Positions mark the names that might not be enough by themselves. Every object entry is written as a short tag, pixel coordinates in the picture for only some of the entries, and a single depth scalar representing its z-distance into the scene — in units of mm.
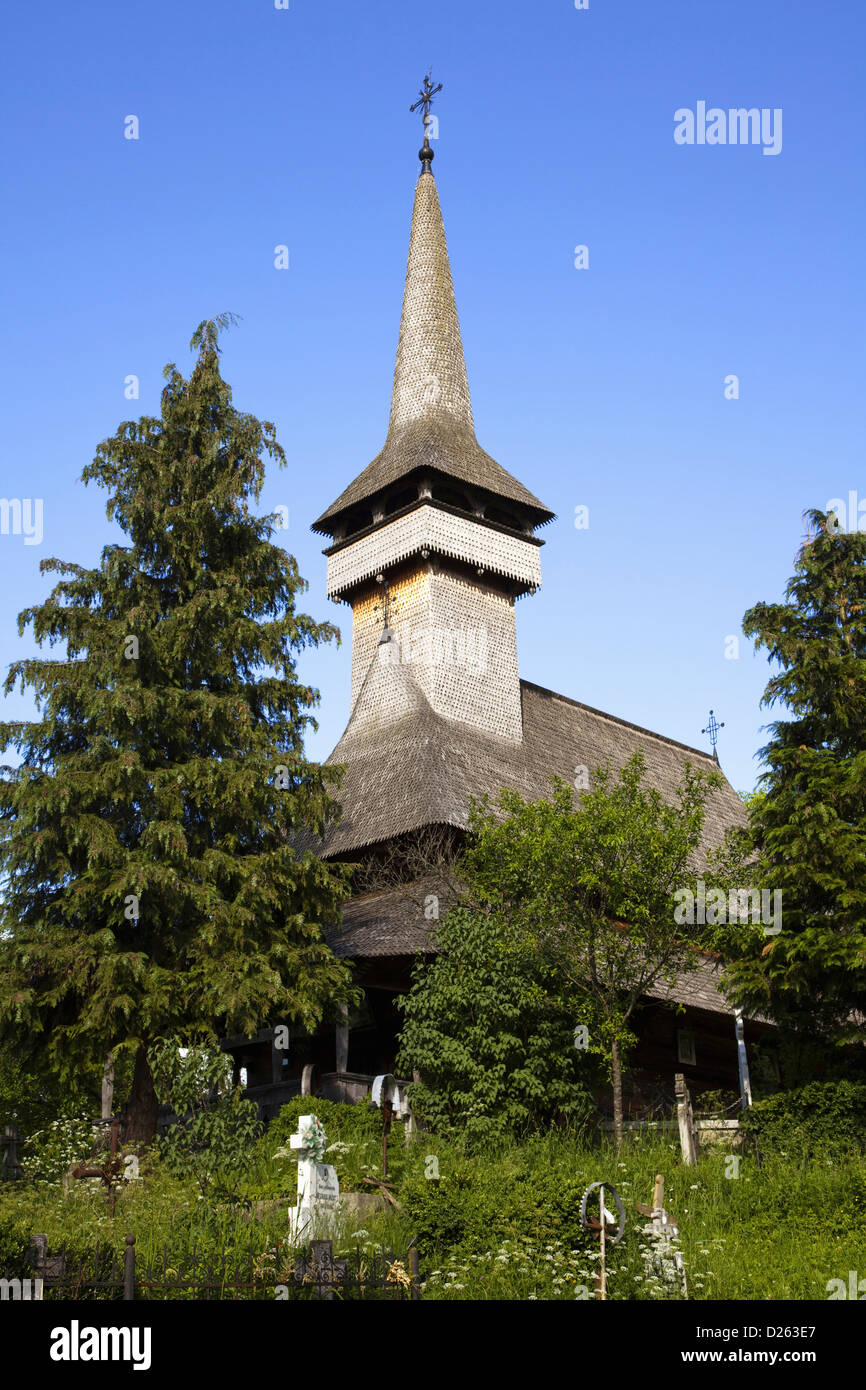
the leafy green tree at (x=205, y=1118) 15758
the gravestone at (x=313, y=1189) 13186
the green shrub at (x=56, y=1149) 17516
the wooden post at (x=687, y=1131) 16766
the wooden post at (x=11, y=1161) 18078
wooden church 23703
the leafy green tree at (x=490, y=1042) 17641
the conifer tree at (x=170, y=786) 17891
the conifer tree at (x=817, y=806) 17297
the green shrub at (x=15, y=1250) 10406
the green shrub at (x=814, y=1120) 16438
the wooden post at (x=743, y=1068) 22725
